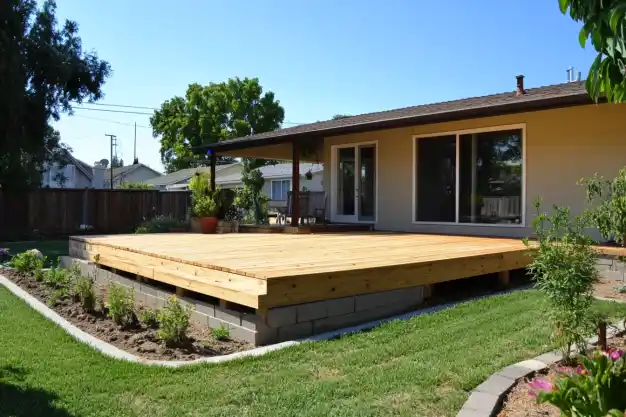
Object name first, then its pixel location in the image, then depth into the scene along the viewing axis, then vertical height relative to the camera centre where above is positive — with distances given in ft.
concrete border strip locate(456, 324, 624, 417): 8.63 -3.31
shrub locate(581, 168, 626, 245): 16.92 -0.09
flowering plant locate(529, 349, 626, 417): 6.66 -2.47
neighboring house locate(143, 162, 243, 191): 110.73 +6.93
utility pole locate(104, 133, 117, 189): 151.23 +20.10
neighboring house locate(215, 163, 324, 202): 79.61 +4.61
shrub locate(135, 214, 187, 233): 38.73 -1.48
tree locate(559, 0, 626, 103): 4.99 +1.79
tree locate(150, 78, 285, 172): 116.37 +22.03
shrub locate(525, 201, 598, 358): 10.29 -1.34
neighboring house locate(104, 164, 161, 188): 151.69 +10.17
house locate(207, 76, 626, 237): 24.97 +2.98
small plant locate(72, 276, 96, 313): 17.31 -3.02
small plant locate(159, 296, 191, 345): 13.12 -3.11
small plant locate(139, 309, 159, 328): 15.21 -3.39
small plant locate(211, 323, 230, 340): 14.25 -3.56
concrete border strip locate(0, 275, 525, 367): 12.05 -3.62
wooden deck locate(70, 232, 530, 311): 14.25 -1.85
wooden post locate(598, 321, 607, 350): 10.52 -2.60
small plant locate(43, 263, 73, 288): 21.48 -3.14
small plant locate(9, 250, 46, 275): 25.57 -2.93
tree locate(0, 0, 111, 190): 40.55 +11.29
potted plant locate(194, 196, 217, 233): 36.59 -0.43
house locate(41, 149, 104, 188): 104.12 +6.53
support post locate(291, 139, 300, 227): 33.76 +1.28
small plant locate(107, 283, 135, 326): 15.23 -3.08
